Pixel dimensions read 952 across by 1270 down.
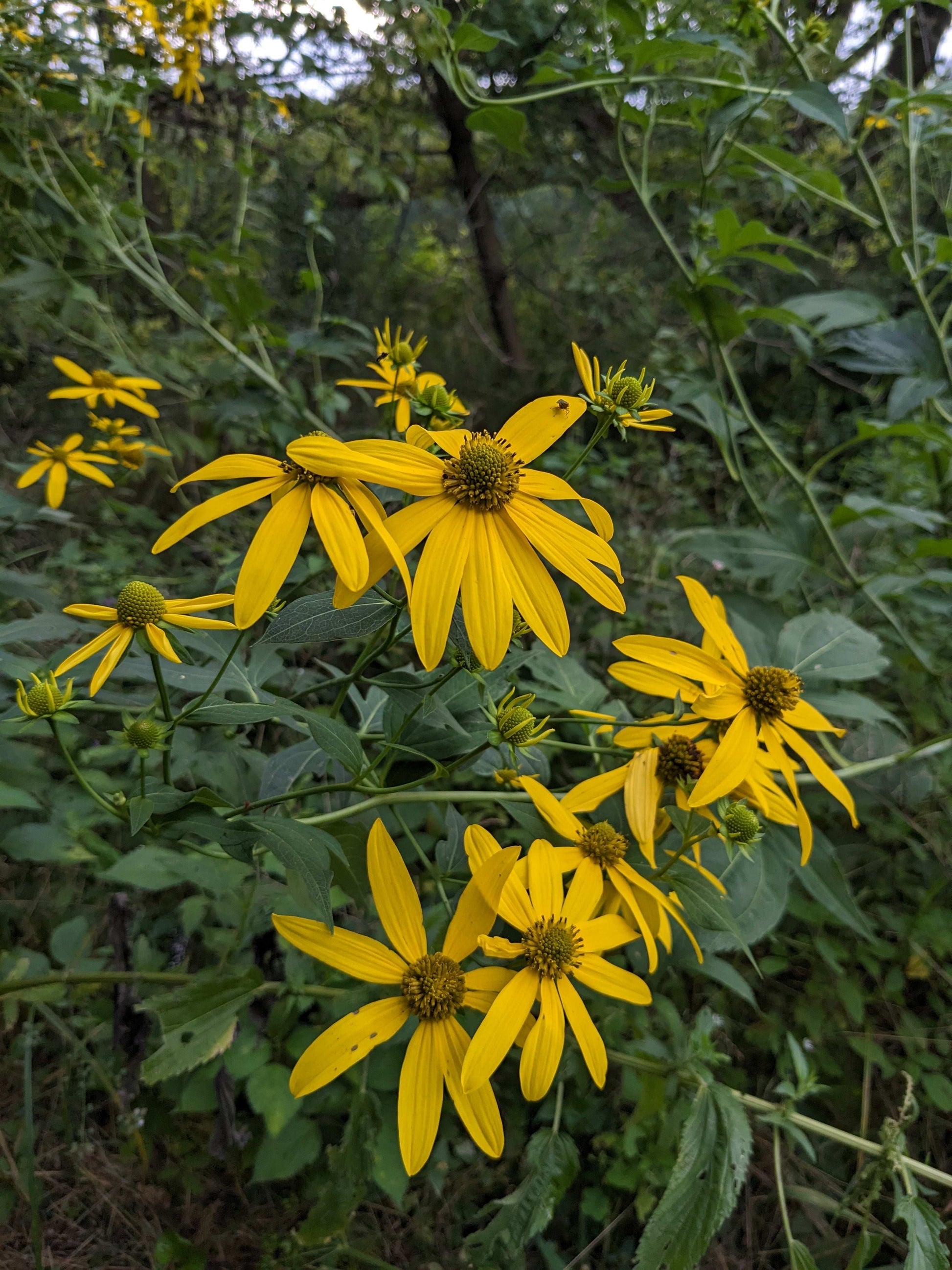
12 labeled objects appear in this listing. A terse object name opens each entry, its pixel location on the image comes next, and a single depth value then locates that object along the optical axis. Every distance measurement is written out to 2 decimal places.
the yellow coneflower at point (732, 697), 0.22
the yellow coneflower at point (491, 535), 0.17
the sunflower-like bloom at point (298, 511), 0.17
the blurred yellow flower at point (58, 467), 0.41
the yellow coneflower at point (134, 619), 0.20
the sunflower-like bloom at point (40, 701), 0.19
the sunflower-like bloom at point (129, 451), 0.41
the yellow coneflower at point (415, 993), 0.20
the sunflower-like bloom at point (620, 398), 0.19
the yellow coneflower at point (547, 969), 0.20
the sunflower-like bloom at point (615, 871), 0.23
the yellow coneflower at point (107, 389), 0.42
